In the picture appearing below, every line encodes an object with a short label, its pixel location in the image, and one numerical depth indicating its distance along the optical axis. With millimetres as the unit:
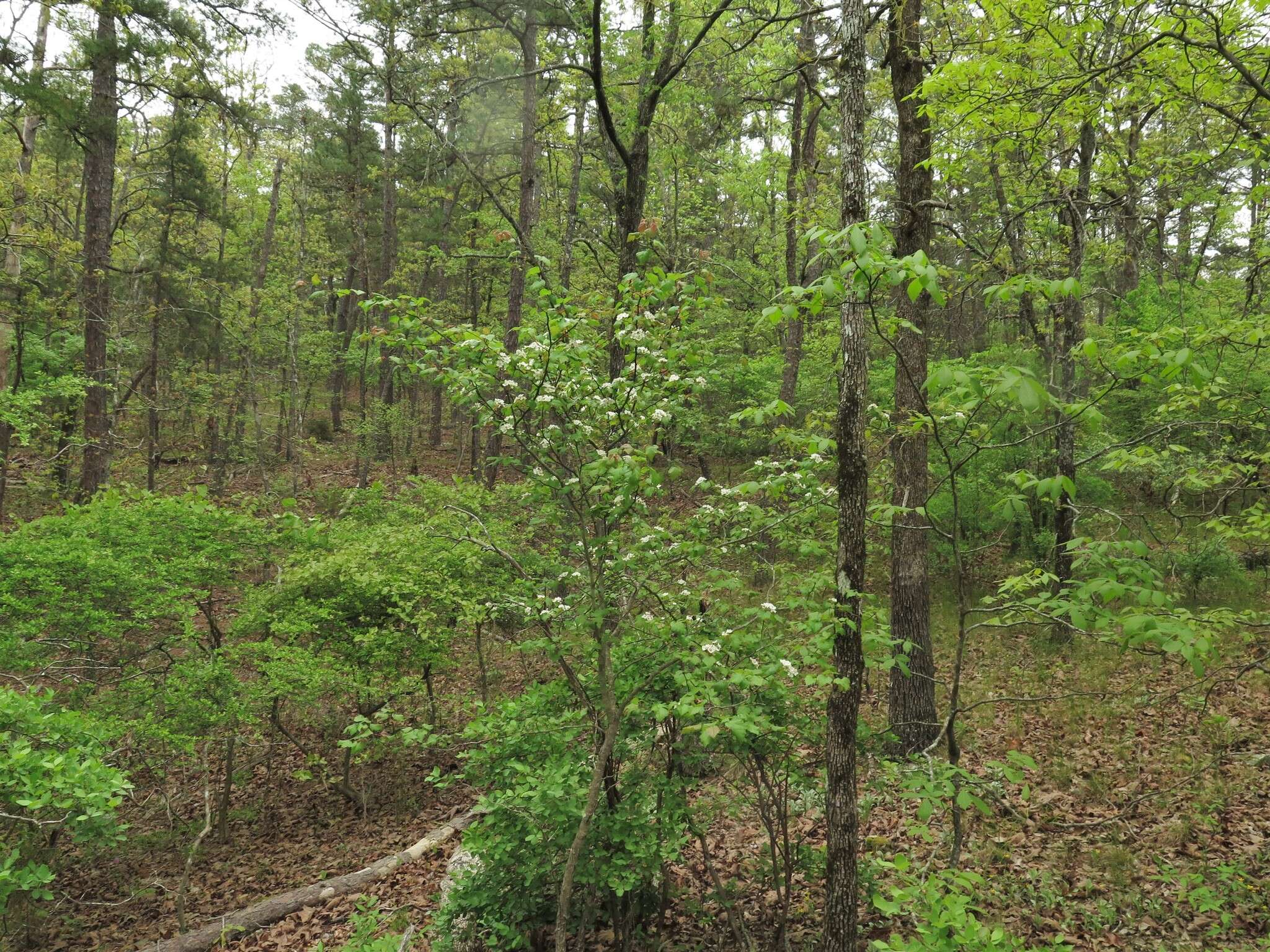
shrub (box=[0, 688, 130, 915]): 4238
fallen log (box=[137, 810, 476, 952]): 6062
